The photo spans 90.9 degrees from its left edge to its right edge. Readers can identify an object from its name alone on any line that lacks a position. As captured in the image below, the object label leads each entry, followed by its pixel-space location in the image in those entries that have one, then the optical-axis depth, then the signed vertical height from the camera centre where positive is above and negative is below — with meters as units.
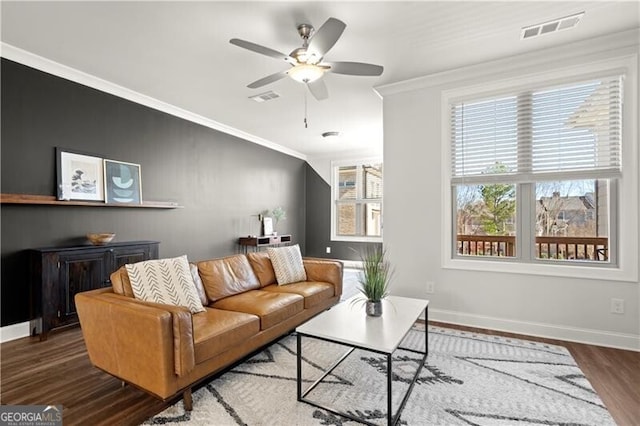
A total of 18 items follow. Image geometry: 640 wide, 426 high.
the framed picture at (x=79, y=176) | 3.26 +0.40
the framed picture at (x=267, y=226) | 6.31 -0.27
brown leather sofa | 1.74 -0.78
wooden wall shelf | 2.81 +0.11
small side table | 5.70 -0.55
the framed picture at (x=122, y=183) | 3.67 +0.36
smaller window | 7.47 +0.28
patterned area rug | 1.80 -1.17
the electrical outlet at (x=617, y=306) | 2.77 -0.82
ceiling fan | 2.14 +1.16
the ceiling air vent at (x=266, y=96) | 3.96 +1.50
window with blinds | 2.89 +0.39
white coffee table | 1.78 -0.75
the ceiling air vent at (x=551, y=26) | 2.48 +1.53
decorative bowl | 3.35 -0.27
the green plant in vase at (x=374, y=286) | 2.29 -0.54
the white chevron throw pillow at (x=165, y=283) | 2.16 -0.51
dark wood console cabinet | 2.90 -0.62
